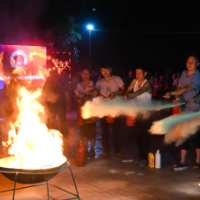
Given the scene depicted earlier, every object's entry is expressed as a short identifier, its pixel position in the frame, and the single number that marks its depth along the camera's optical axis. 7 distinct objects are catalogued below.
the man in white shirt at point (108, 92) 8.00
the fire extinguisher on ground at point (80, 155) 7.28
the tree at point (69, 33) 21.42
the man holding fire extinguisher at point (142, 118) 7.22
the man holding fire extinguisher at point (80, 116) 8.27
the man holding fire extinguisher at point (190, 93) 6.87
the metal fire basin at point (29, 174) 4.48
